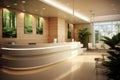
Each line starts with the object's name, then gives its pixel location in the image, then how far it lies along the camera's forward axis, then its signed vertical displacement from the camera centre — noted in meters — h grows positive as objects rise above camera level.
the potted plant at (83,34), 9.55 +0.56
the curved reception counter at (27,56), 3.50 -0.74
